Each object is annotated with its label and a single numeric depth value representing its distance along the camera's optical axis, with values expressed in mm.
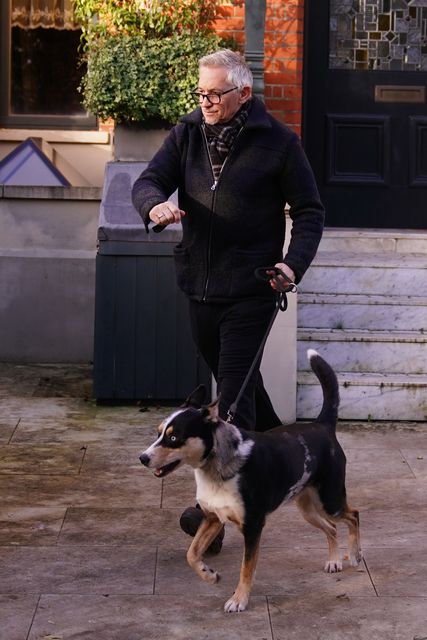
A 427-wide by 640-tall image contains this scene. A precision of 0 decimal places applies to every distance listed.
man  9102
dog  7785
